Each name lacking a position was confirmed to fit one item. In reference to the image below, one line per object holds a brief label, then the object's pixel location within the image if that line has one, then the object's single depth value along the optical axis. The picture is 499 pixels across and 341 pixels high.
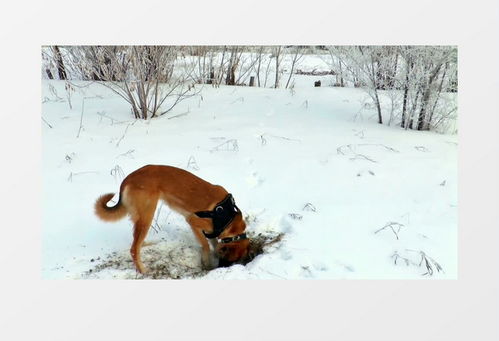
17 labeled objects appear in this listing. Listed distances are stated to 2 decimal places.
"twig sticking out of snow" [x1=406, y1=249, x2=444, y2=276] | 3.46
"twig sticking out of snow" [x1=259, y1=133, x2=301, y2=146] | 4.22
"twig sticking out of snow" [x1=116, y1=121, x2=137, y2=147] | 4.07
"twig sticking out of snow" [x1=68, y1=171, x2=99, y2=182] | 3.84
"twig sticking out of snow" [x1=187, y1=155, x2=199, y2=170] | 3.82
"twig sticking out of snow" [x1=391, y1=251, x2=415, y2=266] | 3.48
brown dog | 3.43
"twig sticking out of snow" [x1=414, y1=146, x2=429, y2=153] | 4.17
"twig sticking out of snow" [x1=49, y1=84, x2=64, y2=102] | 4.09
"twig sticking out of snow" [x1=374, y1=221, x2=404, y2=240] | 3.66
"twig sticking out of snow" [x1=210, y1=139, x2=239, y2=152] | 4.12
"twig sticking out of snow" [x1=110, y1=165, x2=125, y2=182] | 3.70
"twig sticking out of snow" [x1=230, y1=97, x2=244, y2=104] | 4.59
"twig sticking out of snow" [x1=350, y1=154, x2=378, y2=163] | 4.17
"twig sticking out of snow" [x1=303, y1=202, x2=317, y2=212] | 3.84
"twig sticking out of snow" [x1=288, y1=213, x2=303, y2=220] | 3.78
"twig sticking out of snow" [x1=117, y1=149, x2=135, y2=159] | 3.88
